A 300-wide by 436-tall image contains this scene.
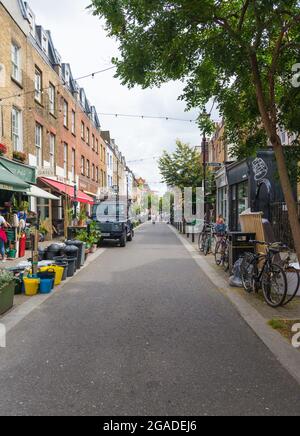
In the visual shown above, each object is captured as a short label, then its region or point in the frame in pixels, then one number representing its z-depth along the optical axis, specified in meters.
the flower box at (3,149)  14.30
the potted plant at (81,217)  15.48
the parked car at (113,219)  17.65
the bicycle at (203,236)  14.72
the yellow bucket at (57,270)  8.38
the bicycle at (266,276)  6.45
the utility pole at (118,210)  18.45
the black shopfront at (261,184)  17.05
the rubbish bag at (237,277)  8.40
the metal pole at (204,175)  20.65
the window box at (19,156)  16.42
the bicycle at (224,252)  10.80
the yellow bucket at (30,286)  7.52
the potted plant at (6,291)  6.12
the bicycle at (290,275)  6.89
